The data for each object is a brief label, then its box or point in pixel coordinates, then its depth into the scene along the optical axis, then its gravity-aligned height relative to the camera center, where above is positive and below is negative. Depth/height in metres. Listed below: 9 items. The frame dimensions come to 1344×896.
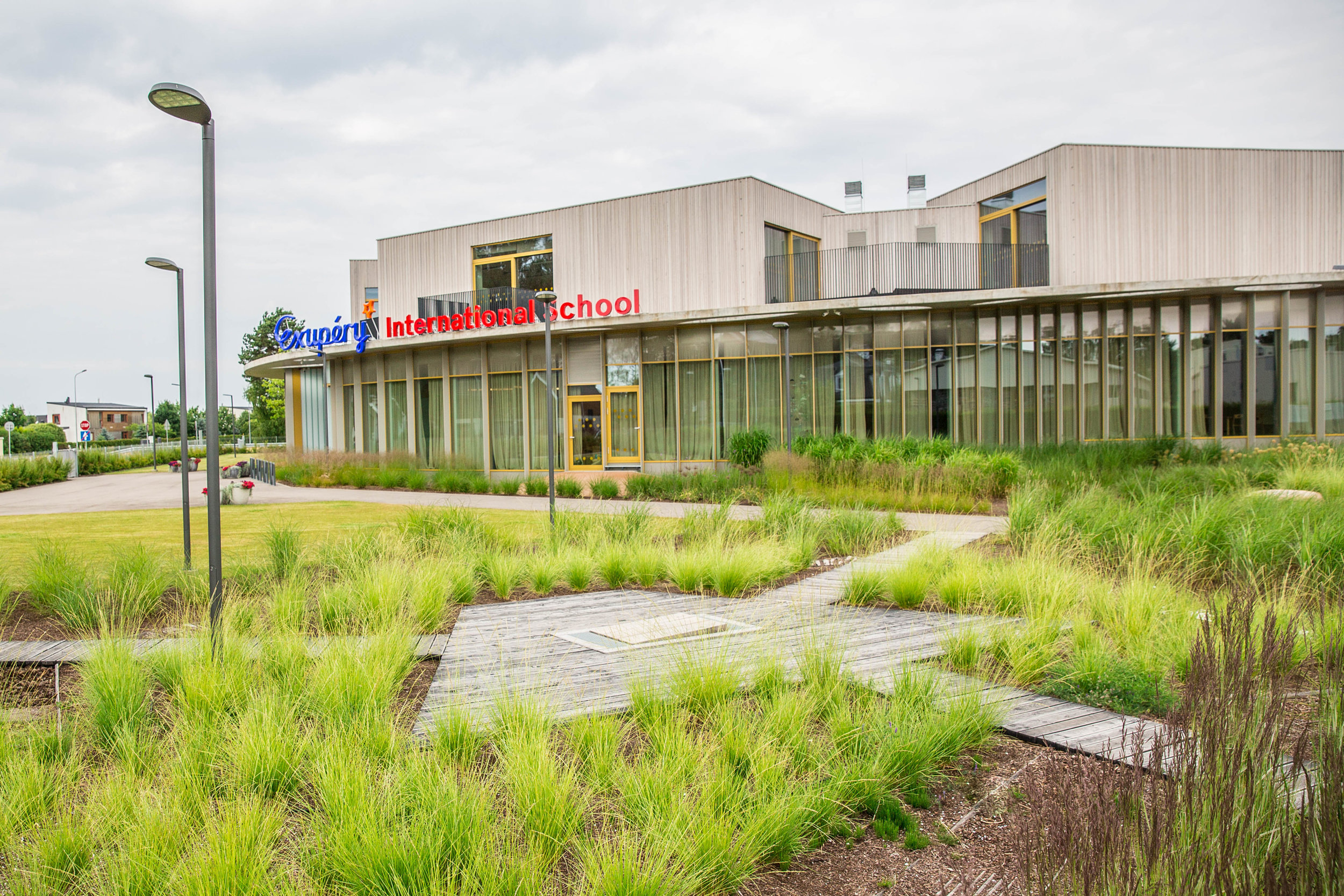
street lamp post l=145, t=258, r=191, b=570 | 9.19 +0.87
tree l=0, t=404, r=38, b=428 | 101.44 +3.92
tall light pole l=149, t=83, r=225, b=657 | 5.11 +1.23
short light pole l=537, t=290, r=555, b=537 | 11.54 +0.51
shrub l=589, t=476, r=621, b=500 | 16.88 -1.21
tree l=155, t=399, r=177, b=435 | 99.08 +3.67
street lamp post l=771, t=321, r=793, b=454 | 19.05 +1.02
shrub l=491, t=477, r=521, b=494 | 18.80 -1.24
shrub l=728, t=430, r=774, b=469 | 18.67 -0.42
